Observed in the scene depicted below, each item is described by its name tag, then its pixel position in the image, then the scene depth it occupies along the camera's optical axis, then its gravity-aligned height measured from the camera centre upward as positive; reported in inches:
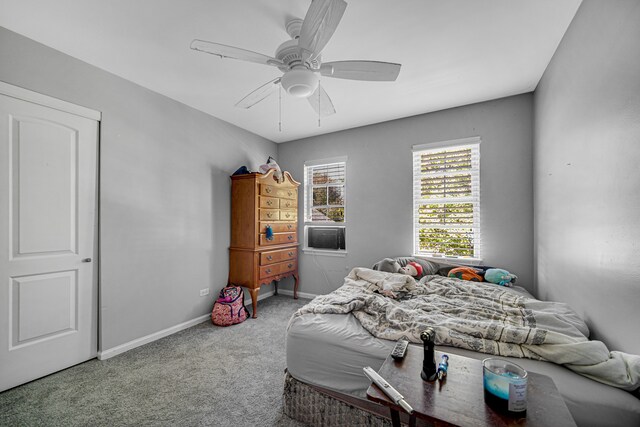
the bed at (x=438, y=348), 42.5 -27.7
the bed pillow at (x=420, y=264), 119.7 -23.1
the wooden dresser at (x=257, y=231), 136.6 -8.9
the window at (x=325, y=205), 160.6 +6.0
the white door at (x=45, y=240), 76.8 -8.6
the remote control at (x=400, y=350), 44.5 -23.8
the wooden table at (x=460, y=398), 30.9 -24.1
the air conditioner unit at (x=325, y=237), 160.2 -14.3
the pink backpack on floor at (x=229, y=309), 123.9 -45.4
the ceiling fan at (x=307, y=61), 55.5 +38.3
